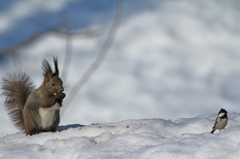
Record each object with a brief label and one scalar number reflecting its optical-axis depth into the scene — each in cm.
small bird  1178
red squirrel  1205
